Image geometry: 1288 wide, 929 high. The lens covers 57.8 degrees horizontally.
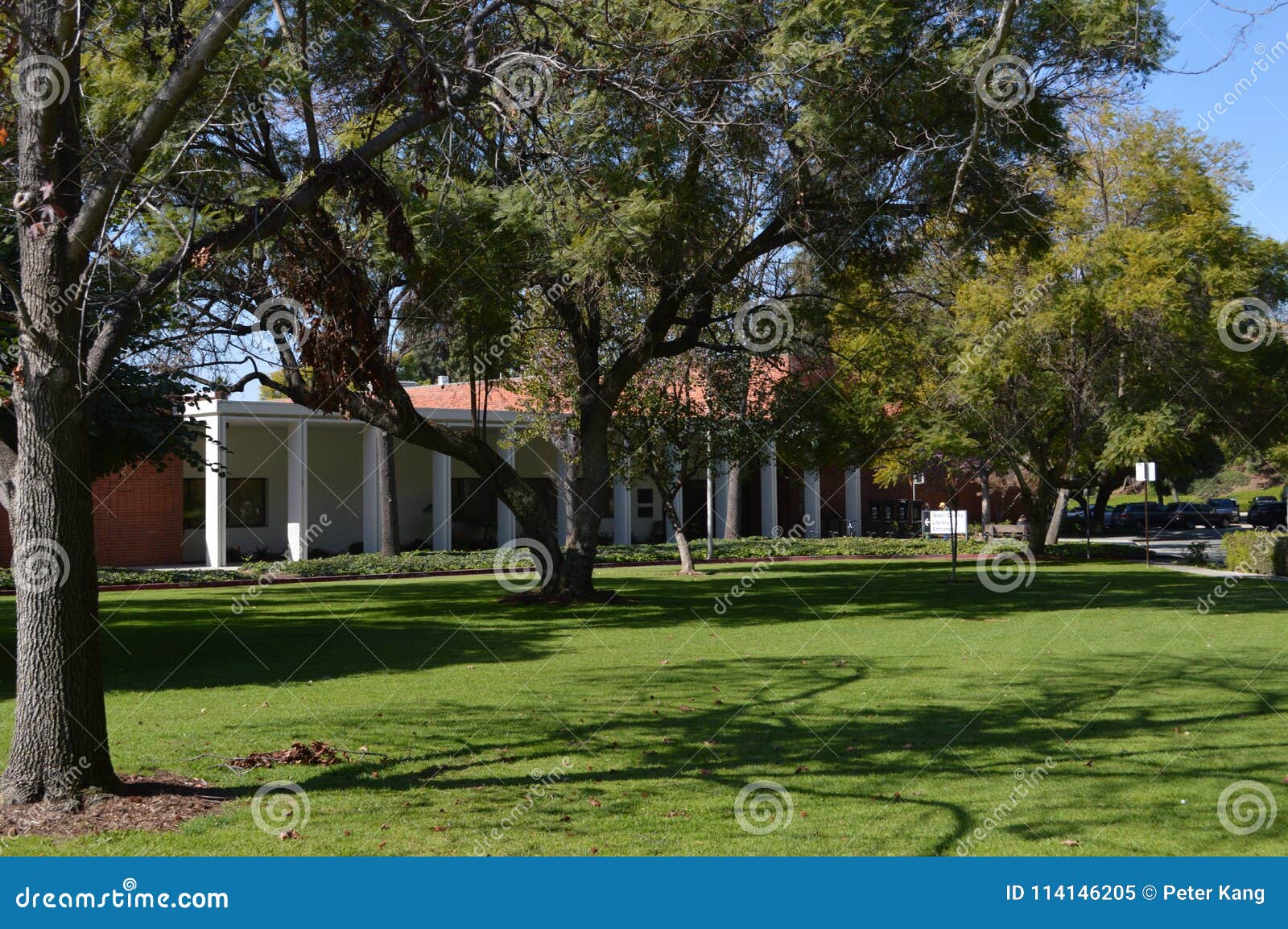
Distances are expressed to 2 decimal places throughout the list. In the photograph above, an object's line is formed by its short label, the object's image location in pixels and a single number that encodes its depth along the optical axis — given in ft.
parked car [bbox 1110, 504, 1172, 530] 198.70
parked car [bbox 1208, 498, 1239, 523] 214.07
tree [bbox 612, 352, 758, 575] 84.94
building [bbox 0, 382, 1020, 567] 109.19
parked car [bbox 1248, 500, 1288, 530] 191.72
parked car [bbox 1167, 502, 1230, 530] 211.20
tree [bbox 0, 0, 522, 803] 22.77
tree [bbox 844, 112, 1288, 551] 103.81
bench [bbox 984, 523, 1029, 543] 143.13
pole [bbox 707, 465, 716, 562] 115.17
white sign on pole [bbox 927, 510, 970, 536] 84.74
